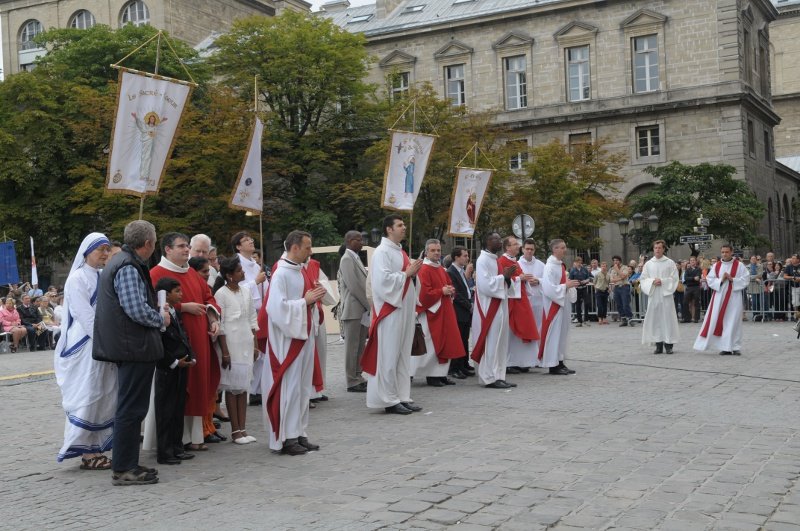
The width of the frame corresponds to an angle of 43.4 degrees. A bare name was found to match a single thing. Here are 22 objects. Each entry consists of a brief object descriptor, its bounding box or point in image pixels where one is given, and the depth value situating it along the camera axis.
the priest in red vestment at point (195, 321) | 8.66
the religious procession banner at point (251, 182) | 13.75
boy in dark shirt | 8.20
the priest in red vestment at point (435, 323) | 13.36
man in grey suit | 13.27
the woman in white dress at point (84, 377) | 8.12
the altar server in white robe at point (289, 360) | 8.62
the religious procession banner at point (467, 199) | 18.19
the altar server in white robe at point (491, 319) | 13.02
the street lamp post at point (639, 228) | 36.22
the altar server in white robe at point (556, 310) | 14.62
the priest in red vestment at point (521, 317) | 14.39
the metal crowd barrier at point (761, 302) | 26.44
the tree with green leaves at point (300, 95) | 46.28
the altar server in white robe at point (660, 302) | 17.45
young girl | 9.18
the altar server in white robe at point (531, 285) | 14.83
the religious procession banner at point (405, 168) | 15.42
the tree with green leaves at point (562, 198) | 38.22
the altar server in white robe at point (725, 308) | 16.92
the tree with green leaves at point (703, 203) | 41.00
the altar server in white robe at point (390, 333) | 10.73
